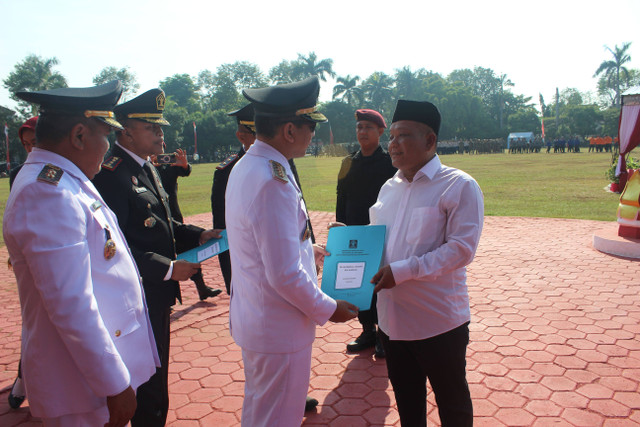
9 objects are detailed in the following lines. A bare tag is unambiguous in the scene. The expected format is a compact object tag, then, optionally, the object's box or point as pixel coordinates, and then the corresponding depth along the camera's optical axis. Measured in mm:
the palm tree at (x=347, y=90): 65250
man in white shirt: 2074
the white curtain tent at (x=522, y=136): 52231
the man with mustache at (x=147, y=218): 2260
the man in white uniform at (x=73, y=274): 1373
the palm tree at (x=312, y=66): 67125
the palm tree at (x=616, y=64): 62312
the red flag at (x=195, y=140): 50619
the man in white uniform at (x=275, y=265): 1693
